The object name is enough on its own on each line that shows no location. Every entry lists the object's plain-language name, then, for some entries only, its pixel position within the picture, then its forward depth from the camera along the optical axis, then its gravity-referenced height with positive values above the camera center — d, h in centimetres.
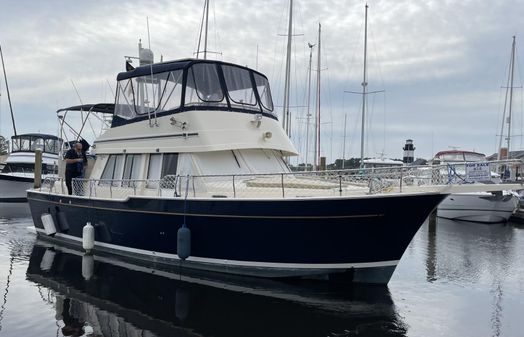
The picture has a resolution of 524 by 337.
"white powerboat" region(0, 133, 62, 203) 2814 -20
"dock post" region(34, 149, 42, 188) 1496 -10
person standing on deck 1187 -4
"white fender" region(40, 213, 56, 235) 1259 -179
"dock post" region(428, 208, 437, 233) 1713 -203
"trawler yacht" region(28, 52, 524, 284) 770 -56
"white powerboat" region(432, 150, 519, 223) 2038 -152
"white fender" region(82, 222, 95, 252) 1079 -179
